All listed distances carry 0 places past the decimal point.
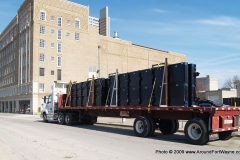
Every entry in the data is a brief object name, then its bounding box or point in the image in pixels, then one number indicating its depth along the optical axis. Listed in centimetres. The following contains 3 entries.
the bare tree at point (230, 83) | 10299
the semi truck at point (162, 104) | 1173
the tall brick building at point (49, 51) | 5784
